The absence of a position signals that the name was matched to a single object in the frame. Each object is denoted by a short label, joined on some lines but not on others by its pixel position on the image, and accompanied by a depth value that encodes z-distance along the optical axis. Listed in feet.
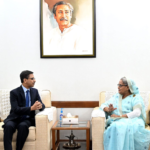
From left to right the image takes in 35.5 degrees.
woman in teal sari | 9.66
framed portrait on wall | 13.19
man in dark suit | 9.97
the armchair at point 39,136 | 10.29
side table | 10.79
